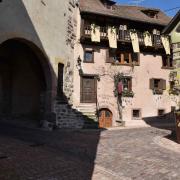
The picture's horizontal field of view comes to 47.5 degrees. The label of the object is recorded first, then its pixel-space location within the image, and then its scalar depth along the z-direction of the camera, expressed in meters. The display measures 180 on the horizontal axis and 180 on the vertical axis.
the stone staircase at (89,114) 12.82
